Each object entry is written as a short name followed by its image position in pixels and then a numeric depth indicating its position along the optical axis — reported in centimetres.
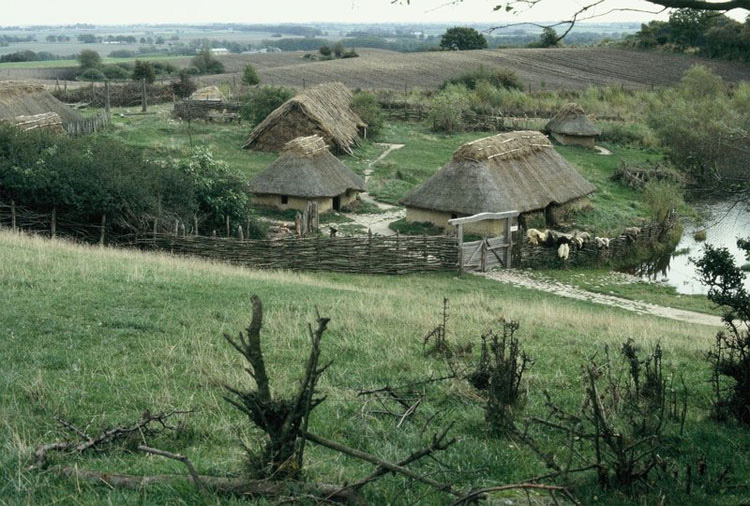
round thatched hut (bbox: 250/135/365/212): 2606
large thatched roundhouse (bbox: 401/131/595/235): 2455
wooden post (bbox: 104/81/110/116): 4185
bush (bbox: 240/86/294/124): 3950
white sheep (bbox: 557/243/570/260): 2264
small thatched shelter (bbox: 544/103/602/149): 4306
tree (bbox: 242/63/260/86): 5662
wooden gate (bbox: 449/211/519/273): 2120
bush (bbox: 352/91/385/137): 4172
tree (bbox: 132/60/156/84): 5562
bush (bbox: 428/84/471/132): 4575
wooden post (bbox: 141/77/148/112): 4412
